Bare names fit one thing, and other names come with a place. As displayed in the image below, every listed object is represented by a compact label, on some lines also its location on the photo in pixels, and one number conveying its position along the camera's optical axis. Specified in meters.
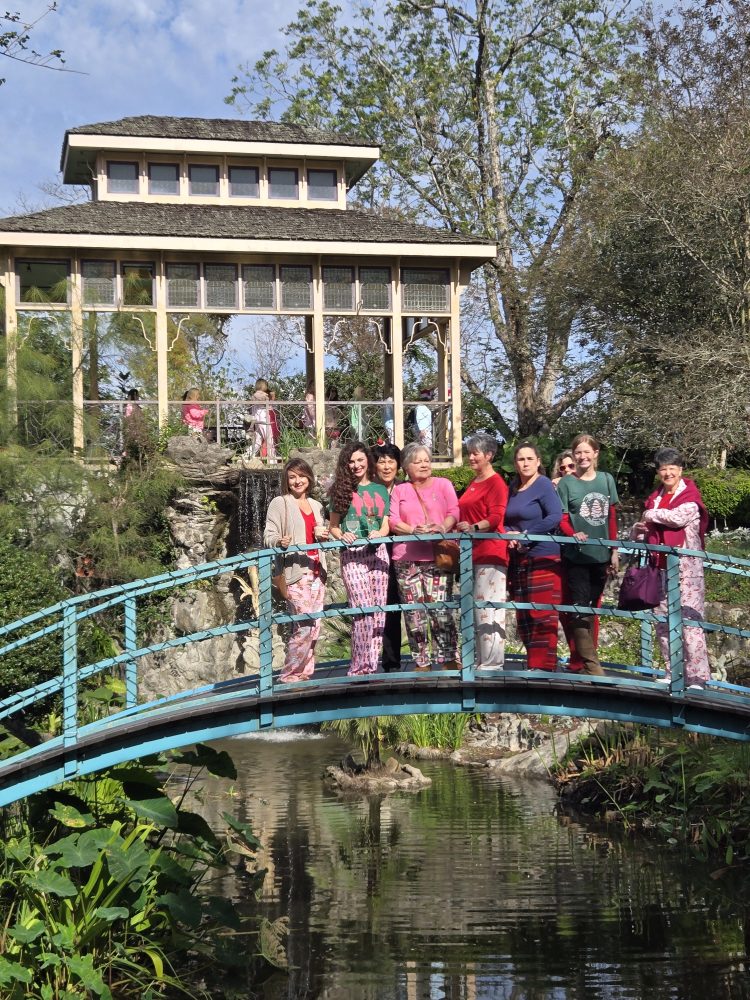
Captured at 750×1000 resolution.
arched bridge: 7.43
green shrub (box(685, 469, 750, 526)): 20.25
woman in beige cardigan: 8.03
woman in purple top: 7.86
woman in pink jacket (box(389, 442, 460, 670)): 7.94
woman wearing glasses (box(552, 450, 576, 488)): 9.23
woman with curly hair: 7.92
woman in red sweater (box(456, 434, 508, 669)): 7.79
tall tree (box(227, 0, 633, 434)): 28.23
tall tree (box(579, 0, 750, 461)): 21.20
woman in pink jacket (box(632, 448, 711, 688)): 7.87
